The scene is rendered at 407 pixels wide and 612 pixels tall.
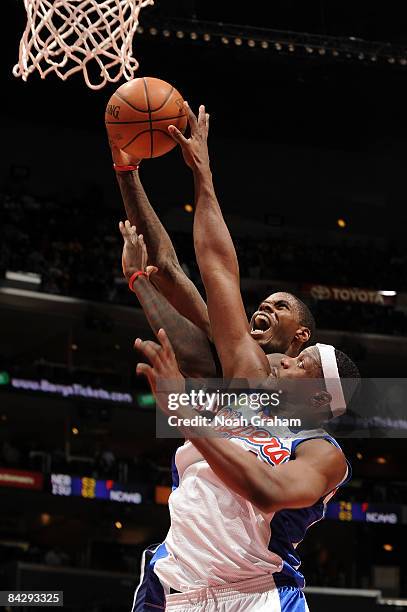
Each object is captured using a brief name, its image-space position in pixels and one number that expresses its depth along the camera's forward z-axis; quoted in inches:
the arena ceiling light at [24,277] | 699.4
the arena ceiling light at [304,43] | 579.2
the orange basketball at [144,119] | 157.8
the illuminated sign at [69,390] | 708.0
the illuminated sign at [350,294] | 761.0
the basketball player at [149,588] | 141.3
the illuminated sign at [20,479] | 662.5
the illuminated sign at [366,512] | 716.7
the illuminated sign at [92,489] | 668.1
